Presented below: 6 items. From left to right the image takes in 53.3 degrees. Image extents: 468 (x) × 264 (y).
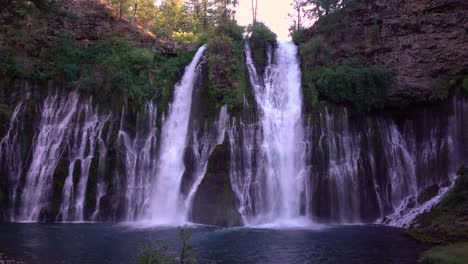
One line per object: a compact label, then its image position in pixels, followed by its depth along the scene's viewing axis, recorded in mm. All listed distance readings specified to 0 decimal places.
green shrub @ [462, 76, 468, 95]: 25594
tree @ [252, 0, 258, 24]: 53781
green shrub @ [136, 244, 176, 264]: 9510
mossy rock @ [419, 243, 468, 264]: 13984
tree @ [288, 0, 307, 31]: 48209
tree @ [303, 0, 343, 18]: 35456
